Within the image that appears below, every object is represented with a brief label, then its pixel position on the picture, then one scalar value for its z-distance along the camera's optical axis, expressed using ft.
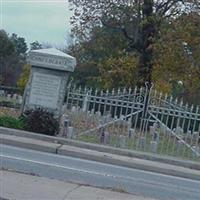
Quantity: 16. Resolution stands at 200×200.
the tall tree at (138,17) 88.99
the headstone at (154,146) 52.75
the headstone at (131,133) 54.83
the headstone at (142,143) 53.95
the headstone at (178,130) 56.24
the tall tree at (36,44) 250.98
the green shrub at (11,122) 53.88
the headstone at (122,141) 53.00
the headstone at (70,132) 53.72
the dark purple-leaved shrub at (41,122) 53.78
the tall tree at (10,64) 217.72
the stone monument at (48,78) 55.26
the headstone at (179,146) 55.04
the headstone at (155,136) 54.19
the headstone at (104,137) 54.08
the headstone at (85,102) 58.11
